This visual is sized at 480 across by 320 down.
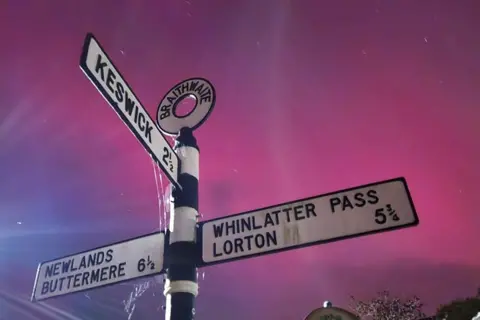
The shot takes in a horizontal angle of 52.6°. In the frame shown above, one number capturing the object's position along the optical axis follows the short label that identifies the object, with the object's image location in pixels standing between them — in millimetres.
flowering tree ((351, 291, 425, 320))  25328
